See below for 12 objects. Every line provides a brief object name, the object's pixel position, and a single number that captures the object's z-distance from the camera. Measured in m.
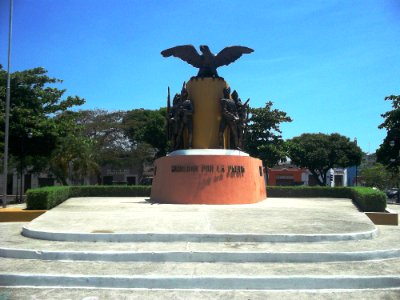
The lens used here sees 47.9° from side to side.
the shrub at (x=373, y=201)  14.33
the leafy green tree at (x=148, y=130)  43.78
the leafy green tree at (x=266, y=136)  34.66
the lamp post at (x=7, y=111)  16.64
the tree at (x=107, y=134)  38.69
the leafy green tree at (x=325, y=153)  46.84
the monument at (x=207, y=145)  15.85
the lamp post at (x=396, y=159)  25.05
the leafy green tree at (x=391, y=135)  30.97
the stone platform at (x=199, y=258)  6.93
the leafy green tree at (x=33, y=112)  21.39
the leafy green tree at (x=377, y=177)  58.19
